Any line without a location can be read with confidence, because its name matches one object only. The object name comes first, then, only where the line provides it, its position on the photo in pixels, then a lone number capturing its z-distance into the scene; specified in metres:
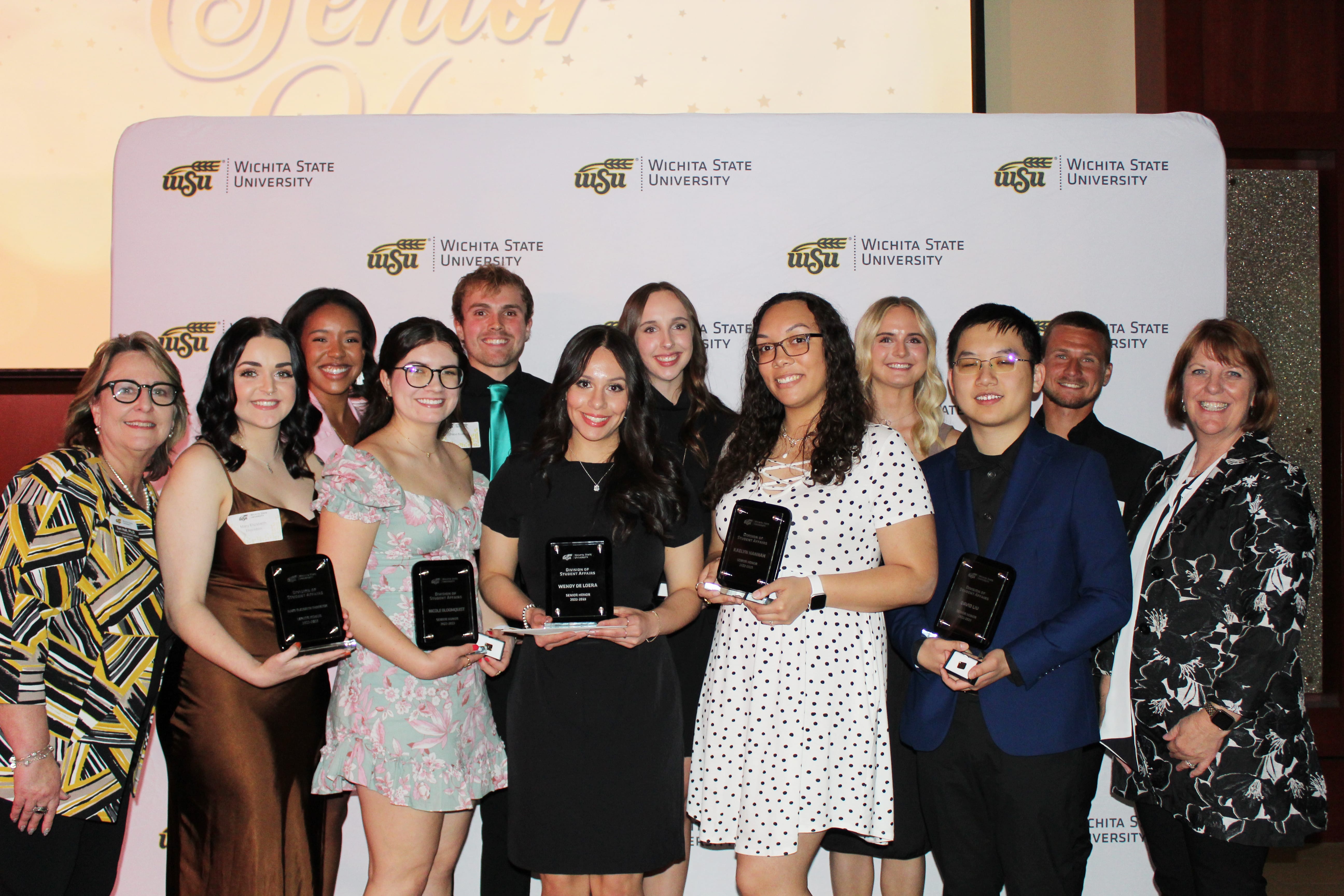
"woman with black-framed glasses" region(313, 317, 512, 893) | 2.38
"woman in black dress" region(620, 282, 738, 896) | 3.18
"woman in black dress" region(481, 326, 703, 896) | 2.34
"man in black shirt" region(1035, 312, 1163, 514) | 3.53
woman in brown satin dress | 2.47
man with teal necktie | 3.36
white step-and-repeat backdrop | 3.77
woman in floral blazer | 2.38
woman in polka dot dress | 2.28
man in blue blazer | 2.24
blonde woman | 3.37
